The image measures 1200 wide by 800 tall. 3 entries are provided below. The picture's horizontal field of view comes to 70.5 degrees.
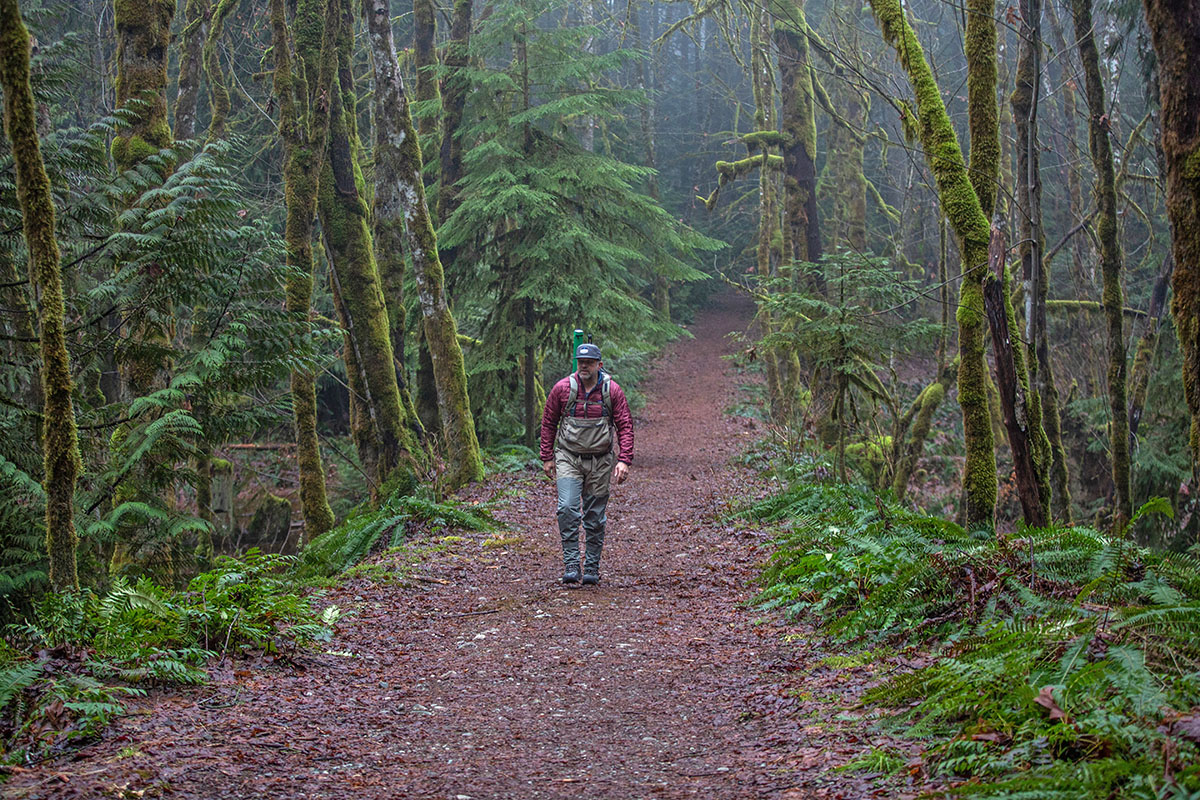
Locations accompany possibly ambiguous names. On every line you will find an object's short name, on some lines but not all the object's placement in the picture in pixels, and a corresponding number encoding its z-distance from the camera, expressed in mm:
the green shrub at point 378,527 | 9556
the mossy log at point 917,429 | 14914
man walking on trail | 8055
